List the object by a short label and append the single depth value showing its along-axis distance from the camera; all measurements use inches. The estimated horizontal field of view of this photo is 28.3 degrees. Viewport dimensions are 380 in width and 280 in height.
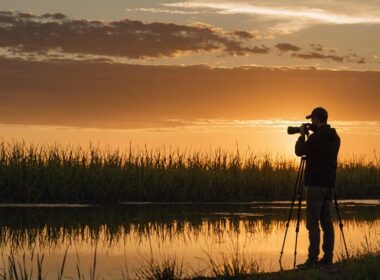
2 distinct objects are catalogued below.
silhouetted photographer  455.5
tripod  471.5
